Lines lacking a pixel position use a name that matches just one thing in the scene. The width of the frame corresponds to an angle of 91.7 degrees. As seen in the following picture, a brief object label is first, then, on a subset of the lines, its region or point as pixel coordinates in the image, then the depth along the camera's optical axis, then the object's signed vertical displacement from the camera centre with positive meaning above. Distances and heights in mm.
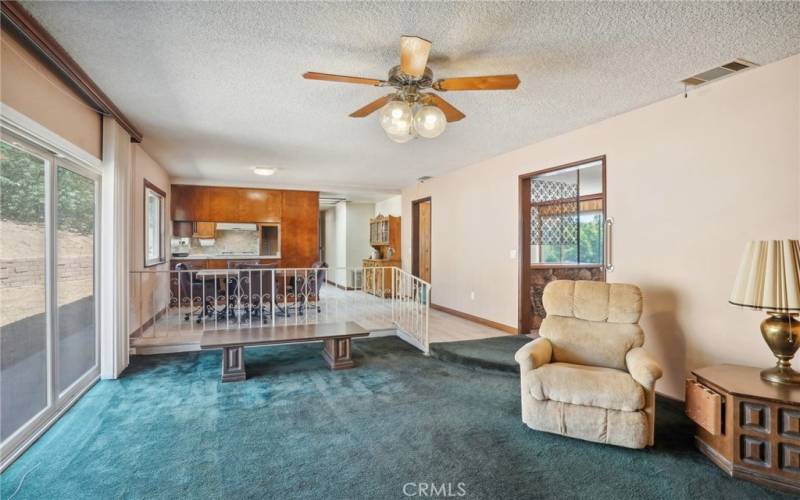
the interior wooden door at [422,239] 7895 +198
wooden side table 2162 -1043
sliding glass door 2402 -274
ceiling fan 2242 +1005
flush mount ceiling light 6277 +1267
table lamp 2311 -273
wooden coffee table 3852 -932
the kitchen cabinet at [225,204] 7668 +910
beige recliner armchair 2557 -878
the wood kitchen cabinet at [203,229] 7879 +393
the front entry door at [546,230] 5113 +270
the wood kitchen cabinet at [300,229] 8367 +426
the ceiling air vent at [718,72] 2750 +1304
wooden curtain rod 2124 +1270
